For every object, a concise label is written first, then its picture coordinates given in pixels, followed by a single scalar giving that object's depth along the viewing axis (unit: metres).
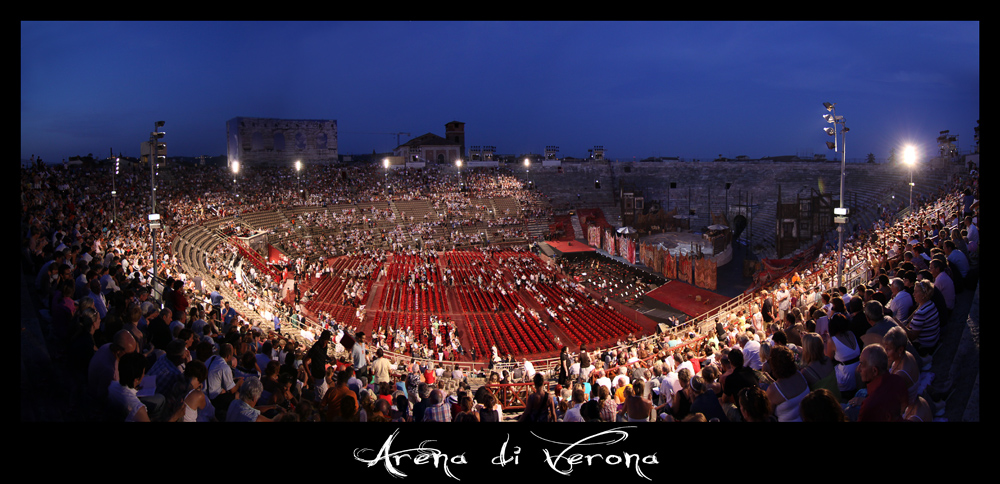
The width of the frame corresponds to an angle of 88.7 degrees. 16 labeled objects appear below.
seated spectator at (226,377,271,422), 4.44
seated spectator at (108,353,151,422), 4.34
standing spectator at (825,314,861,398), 5.04
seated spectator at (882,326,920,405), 4.19
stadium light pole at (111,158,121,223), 18.12
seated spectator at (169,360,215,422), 4.56
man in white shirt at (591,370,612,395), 7.55
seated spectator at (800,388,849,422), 3.46
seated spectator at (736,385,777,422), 3.84
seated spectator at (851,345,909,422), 3.97
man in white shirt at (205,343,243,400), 5.20
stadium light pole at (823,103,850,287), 11.13
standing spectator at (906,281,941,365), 5.37
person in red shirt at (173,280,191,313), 8.16
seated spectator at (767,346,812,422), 4.10
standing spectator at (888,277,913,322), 5.89
